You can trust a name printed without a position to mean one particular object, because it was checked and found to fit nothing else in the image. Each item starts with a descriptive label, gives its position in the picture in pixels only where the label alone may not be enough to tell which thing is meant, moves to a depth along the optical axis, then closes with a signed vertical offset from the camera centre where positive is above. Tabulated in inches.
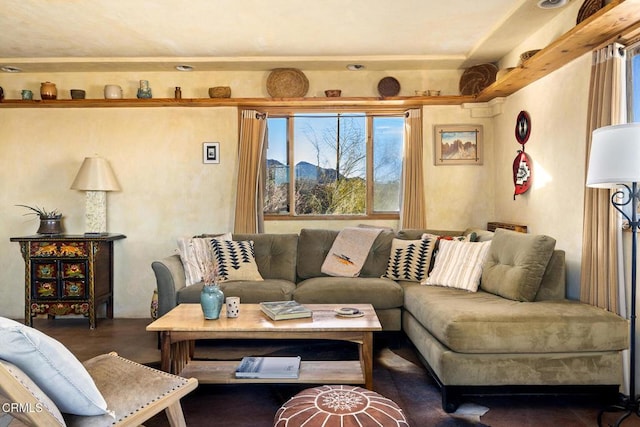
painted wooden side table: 161.5 -26.4
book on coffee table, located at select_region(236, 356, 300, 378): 95.0 -36.6
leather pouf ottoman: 58.6 -28.8
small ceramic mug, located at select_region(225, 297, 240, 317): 101.7 -23.7
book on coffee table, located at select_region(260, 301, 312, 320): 99.5 -24.5
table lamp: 168.2 +7.2
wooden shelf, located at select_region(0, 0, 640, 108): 95.4 +41.1
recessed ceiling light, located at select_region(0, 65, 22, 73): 173.7 +54.7
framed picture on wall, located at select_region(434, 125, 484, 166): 179.2 +24.5
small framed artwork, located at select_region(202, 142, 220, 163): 181.0 +22.0
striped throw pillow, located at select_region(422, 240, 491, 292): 128.2 -18.1
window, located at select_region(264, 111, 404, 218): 184.1 +17.5
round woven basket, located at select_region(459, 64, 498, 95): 171.9 +50.6
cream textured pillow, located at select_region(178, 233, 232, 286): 140.6 -16.2
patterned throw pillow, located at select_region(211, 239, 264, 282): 144.0 -18.5
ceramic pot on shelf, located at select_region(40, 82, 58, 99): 175.8 +46.0
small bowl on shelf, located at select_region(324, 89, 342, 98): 175.0 +45.0
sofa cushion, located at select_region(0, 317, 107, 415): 51.6 -20.3
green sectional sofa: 93.0 -25.9
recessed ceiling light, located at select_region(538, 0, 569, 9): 116.5 +54.5
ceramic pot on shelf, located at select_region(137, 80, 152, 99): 176.6 +46.0
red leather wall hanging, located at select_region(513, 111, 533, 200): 147.6 +15.0
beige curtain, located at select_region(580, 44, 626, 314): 100.3 -2.8
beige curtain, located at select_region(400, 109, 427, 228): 175.9 +10.4
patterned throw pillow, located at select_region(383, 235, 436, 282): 146.9 -18.2
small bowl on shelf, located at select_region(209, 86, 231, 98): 176.6 +45.9
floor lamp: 82.9 +7.3
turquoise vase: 98.9 -21.8
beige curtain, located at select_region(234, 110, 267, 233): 175.9 +12.6
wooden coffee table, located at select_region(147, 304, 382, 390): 93.2 -27.8
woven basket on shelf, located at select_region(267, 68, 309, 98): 176.1 +48.8
